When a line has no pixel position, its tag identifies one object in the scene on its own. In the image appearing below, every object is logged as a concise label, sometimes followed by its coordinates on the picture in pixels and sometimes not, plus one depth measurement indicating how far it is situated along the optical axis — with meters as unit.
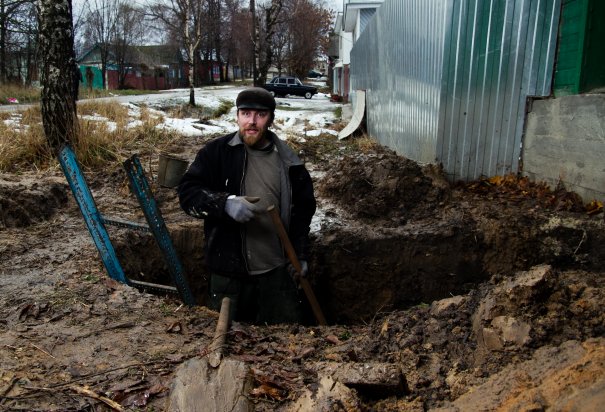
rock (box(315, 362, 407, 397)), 1.97
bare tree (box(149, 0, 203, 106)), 17.38
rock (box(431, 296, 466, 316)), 2.86
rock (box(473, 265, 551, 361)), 2.27
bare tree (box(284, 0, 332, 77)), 42.66
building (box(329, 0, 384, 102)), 25.95
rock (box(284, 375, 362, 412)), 1.84
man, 3.15
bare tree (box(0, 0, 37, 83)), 21.52
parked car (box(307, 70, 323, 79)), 65.50
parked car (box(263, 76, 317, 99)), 31.73
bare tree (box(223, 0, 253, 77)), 42.41
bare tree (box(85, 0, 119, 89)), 38.00
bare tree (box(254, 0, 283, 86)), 18.31
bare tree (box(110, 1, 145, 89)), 39.31
